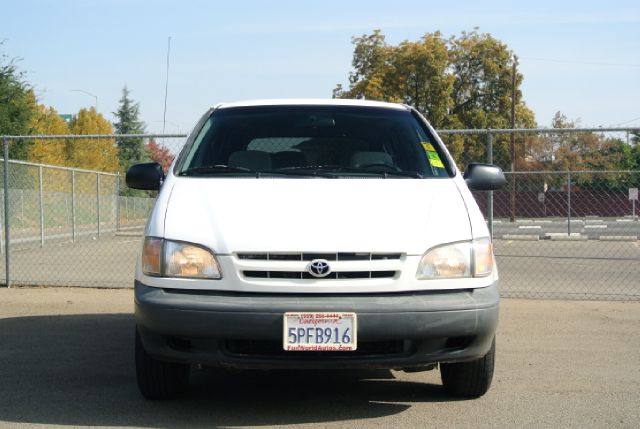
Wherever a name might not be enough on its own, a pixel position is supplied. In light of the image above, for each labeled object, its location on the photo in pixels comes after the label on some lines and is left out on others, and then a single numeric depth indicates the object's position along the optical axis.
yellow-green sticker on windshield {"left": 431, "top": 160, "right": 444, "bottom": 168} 5.42
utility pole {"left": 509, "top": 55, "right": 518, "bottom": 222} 40.88
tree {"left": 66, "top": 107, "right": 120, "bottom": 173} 42.28
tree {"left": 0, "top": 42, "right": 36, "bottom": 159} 25.02
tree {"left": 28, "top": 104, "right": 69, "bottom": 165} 28.94
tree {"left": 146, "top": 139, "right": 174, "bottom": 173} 56.12
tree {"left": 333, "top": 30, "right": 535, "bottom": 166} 44.19
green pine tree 59.16
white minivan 4.18
